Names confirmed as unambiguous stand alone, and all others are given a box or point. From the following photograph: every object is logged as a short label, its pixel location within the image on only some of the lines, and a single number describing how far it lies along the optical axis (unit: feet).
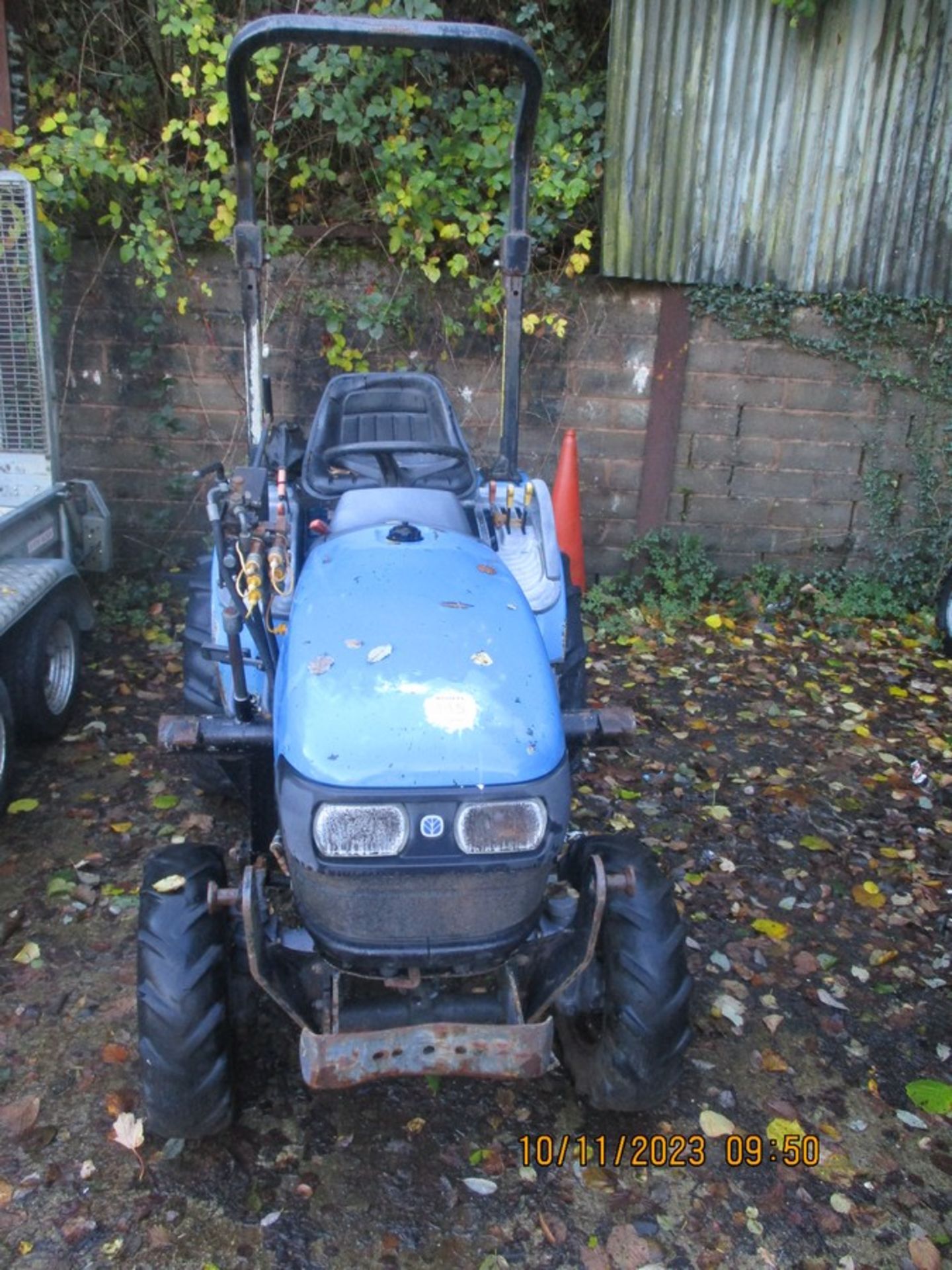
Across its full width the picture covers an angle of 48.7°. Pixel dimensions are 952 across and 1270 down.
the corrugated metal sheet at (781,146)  17.40
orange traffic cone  18.33
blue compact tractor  6.98
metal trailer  12.85
